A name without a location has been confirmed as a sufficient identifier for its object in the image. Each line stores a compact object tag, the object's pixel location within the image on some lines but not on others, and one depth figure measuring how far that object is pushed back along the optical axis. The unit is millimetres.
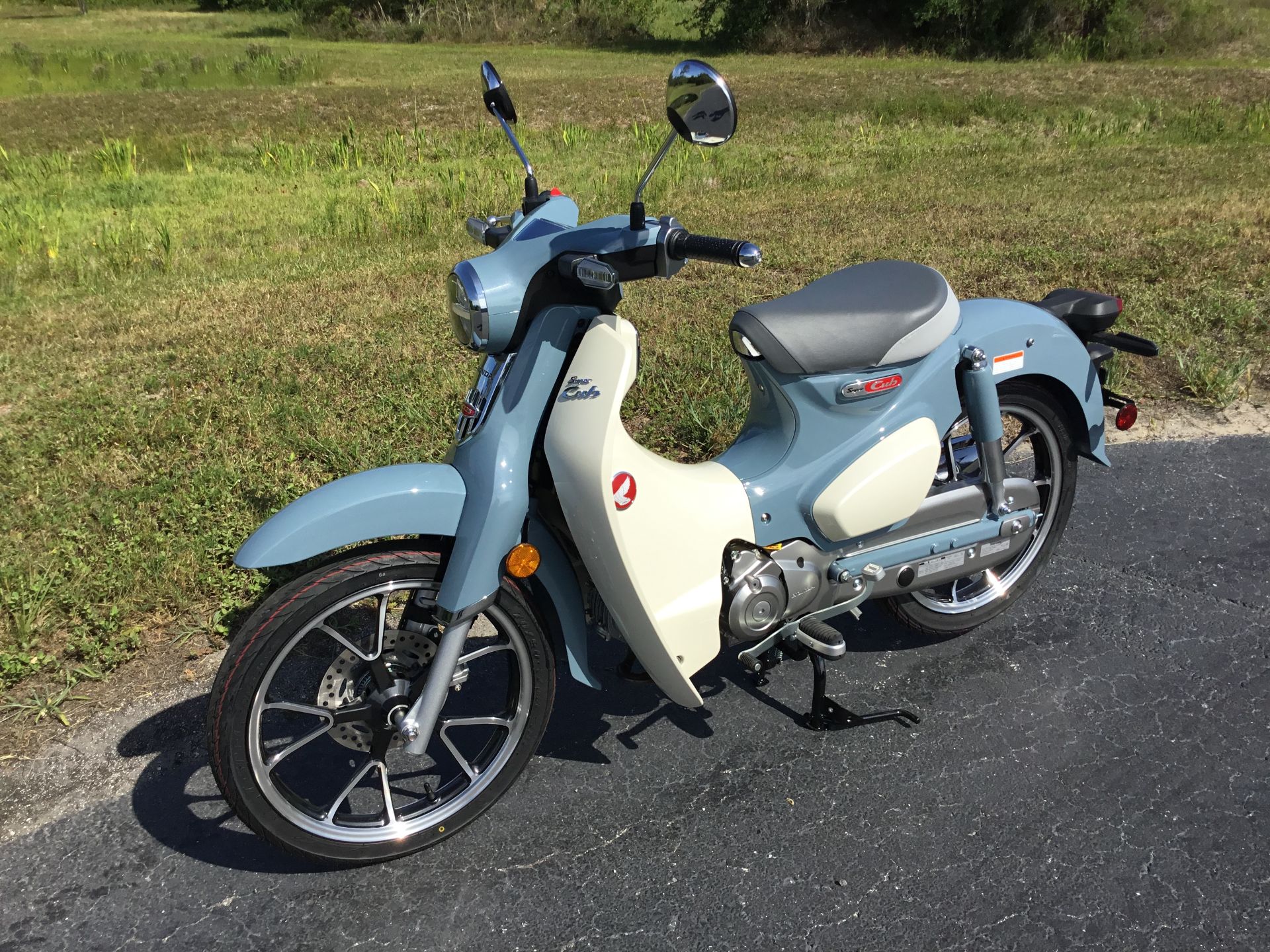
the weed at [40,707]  2939
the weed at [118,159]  10641
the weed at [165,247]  7441
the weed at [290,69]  19734
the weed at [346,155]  10930
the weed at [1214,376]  4824
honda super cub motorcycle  2270
